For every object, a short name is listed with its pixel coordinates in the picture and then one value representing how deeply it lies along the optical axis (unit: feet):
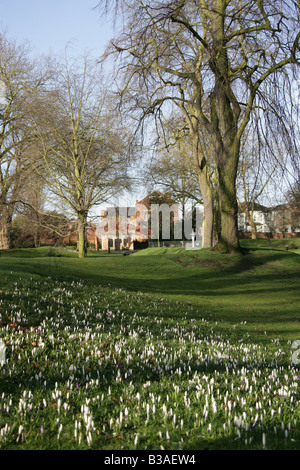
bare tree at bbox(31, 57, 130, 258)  102.68
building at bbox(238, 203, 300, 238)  205.16
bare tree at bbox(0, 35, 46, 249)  105.81
